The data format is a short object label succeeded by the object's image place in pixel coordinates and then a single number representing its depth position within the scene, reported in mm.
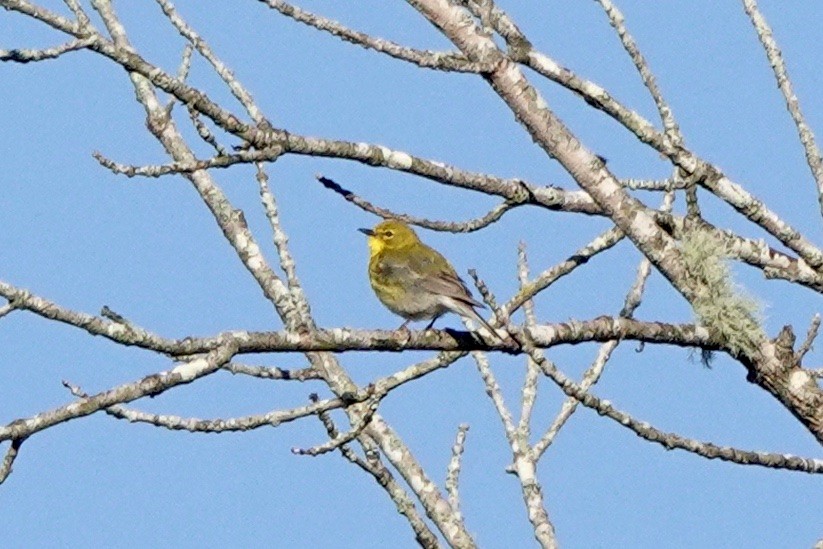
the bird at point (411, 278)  16953
